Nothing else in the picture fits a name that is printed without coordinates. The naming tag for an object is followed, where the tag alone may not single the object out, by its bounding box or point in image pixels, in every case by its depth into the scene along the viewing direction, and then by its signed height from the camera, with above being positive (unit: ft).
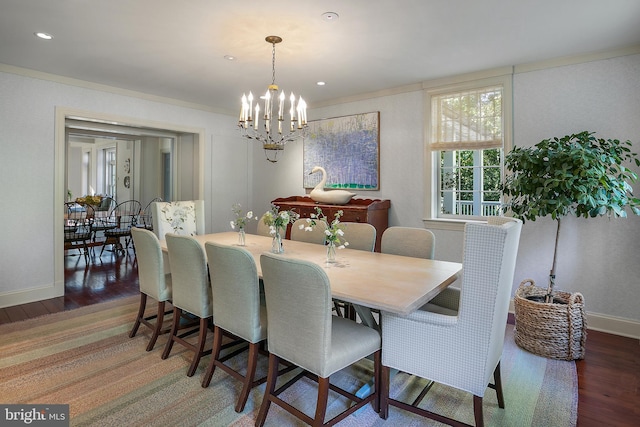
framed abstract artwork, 15.23 +2.68
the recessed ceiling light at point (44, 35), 9.68 +4.63
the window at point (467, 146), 12.39 +2.32
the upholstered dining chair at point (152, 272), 8.84 -1.59
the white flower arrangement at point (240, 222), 10.49 -0.35
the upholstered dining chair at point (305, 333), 5.40 -1.97
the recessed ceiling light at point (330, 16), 8.35 +4.51
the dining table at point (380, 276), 5.63 -1.24
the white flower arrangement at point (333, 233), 8.13 -0.50
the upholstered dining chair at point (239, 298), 6.52 -1.67
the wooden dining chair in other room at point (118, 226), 19.75 -0.99
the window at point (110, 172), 29.58 +3.04
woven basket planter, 8.91 -2.87
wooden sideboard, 13.67 +0.01
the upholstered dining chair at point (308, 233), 11.27 -0.71
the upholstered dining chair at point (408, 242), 9.19 -0.81
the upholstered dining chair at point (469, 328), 5.37 -1.86
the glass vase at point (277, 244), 9.41 -0.87
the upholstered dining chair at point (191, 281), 7.63 -1.60
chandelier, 9.40 +2.56
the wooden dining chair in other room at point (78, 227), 17.85 -0.95
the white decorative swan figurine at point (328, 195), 14.61 +0.63
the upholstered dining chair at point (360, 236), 10.22 -0.71
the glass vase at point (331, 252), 8.46 -0.97
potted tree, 8.67 +0.78
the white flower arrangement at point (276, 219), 9.05 -0.23
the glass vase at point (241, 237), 10.82 -0.81
